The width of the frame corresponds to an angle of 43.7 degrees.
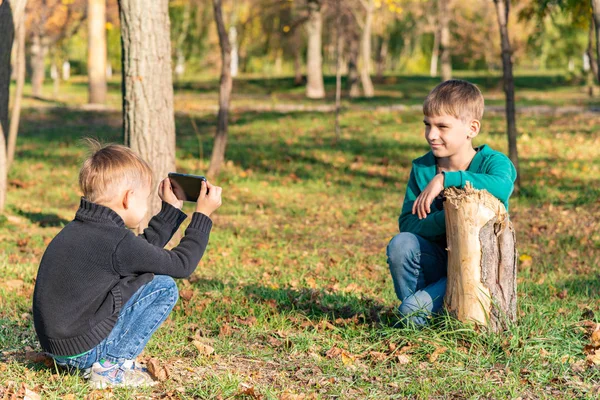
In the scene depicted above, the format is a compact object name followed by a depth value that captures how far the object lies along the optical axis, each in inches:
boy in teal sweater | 157.4
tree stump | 153.7
